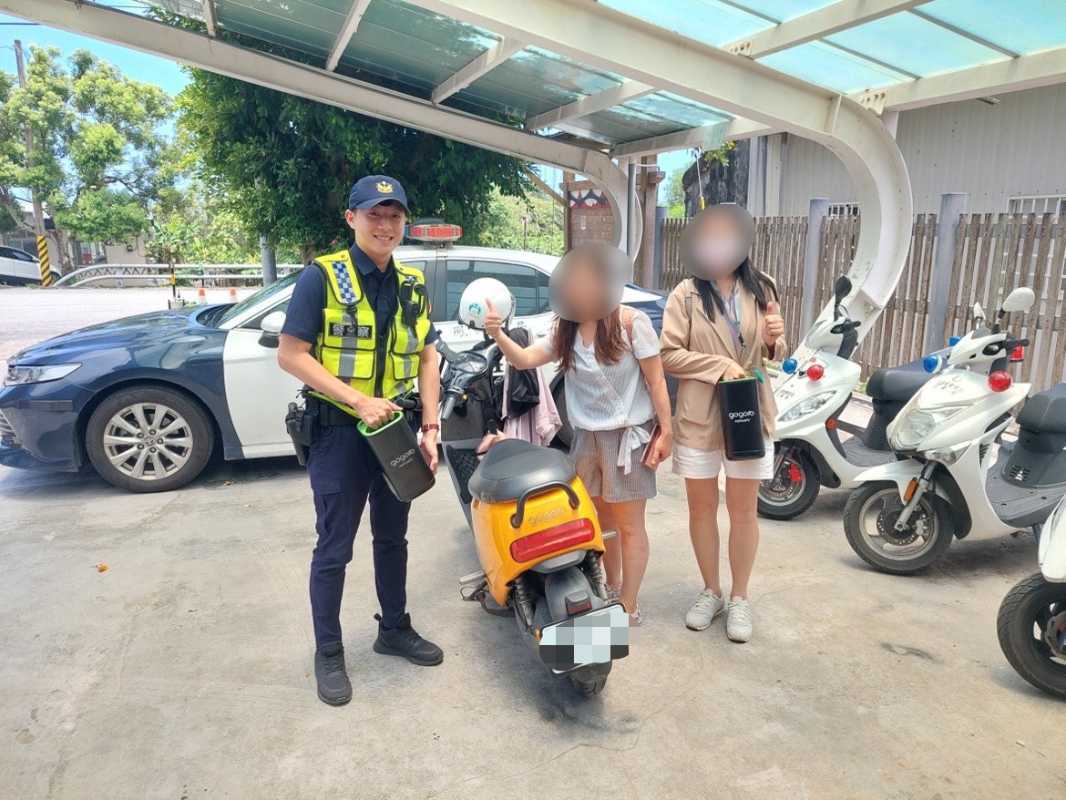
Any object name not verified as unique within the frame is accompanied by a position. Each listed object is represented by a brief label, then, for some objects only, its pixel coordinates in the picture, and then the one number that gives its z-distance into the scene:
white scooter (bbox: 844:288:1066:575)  3.52
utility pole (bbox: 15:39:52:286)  25.92
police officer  2.49
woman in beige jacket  2.95
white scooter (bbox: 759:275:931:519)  4.24
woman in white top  2.76
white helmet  3.06
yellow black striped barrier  25.80
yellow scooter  2.41
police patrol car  4.67
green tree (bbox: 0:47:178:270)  29.02
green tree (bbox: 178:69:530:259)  8.26
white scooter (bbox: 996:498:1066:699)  2.63
